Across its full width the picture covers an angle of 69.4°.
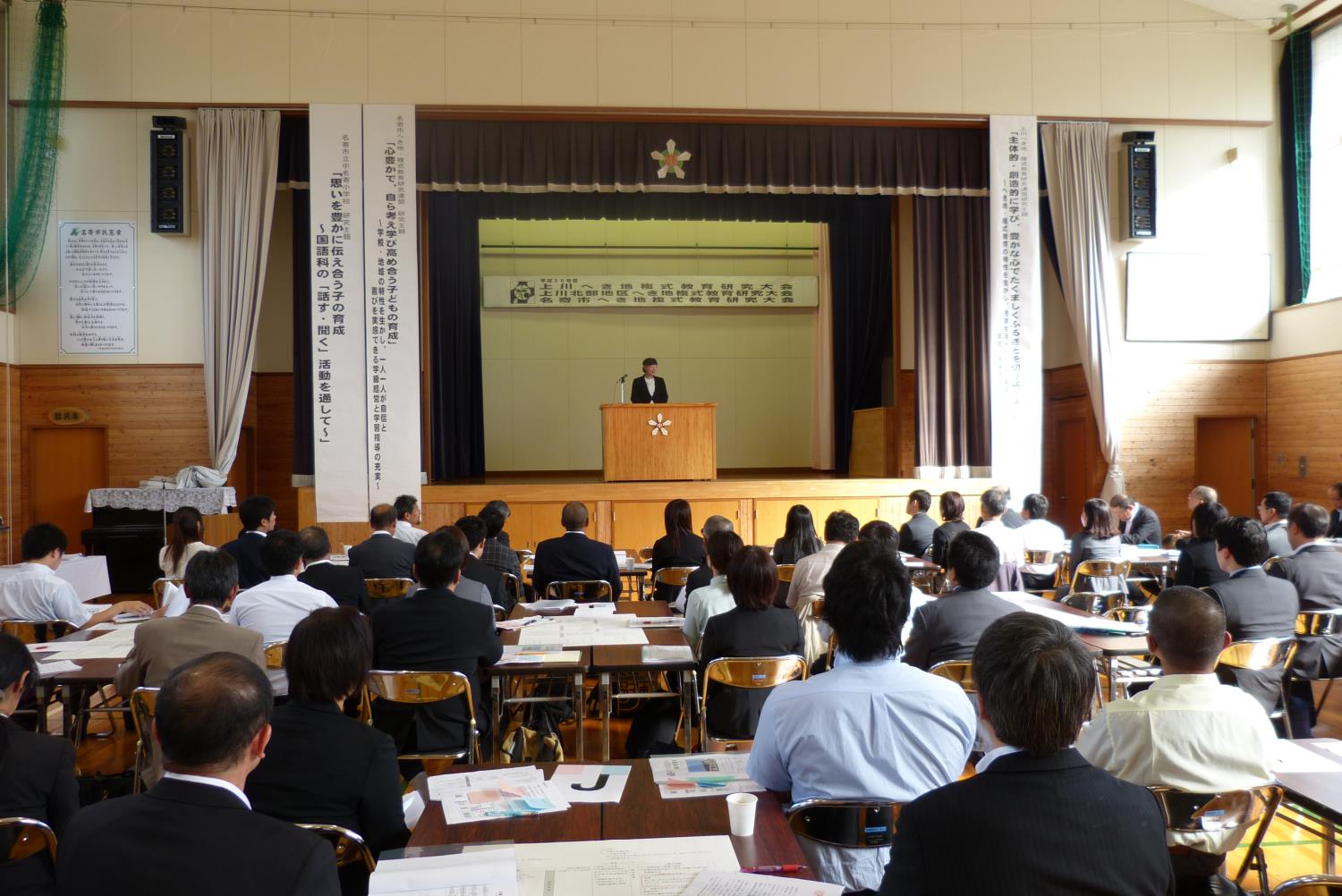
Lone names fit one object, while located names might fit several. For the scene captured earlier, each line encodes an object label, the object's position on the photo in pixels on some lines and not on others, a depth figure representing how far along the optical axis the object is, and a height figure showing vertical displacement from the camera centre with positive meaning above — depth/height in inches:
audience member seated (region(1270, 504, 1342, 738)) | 171.5 -25.3
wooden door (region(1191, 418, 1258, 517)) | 406.0 -9.4
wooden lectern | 380.2 +1.6
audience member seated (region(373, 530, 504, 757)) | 130.3 -27.3
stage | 375.9 -22.3
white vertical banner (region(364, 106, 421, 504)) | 368.5 +50.9
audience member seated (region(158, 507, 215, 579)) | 213.2 -20.2
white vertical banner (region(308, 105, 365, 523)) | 366.9 +49.5
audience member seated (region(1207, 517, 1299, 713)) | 145.9 -24.8
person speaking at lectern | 411.8 +23.7
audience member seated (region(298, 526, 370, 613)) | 175.2 -24.0
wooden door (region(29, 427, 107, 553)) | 382.3 -7.6
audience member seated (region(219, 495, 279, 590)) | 208.5 -20.3
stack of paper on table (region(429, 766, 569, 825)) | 80.0 -30.0
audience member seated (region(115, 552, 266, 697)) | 125.0 -24.8
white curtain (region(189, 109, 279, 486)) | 369.1 +80.5
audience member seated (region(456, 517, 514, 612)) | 182.9 -23.0
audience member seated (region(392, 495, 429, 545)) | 258.2 -20.2
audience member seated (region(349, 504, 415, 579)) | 217.6 -24.3
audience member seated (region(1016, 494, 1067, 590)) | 255.9 -27.1
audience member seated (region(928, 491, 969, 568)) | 242.5 -21.5
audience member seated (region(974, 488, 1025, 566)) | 248.1 -22.4
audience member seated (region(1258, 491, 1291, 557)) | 233.1 -20.6
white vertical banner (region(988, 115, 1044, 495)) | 389.1 +51.8
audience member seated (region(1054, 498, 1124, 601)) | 229.0 -25.2
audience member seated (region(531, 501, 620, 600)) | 216.4 -25.2
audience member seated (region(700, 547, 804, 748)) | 129.0 -25.4
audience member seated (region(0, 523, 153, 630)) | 170.9 -23.8
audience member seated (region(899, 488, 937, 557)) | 277.1 -25.2
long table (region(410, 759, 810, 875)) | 72.6 -30.1
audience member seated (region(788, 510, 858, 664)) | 173.8 -27.5
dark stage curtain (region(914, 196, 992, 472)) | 399.9 +46.8
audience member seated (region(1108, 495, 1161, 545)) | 310.5 -26.2
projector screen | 400.5 +58.2
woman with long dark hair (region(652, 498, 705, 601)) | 224.1 -23.3
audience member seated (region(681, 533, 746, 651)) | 151.5 -25.3
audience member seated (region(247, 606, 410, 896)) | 76.0 -25.6
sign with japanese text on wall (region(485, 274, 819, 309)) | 554.3 +89.2
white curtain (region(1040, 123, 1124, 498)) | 393.7 +76.8
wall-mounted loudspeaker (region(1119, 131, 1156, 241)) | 393.1 +103.4
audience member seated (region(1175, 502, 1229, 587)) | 199.9 -25.5
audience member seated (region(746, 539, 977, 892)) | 78.4 -24.2
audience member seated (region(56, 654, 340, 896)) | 52.9 -21.5
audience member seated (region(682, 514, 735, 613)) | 181.9 -25.1
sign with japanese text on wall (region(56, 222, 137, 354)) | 374.6 +64.3
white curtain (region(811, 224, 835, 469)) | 549.6 +44.5
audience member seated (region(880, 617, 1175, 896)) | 51.9 -20.9
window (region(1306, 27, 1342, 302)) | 377.4 +105.8
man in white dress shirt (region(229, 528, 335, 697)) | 147.4 -23.3
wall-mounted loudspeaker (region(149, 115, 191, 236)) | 366.9 +105.1
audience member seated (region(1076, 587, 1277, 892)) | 80.7 -25.9
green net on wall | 356.5 +110.8
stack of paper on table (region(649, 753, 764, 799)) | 84.9 -30.3
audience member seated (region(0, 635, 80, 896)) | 78.2 -27.6
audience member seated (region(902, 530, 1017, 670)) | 132.0 -23.4
